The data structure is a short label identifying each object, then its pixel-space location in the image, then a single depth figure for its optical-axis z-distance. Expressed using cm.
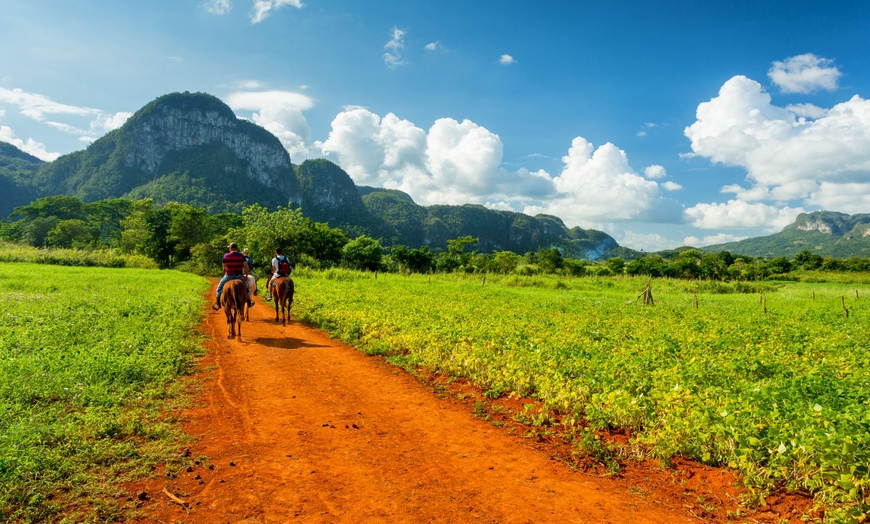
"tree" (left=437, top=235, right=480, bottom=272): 8092
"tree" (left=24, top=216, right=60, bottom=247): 8562
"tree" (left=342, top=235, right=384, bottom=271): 7744
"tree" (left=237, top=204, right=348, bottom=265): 4450
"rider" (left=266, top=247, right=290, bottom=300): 1645
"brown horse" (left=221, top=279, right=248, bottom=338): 1288
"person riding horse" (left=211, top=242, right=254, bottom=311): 1337
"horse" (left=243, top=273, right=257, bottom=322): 1591
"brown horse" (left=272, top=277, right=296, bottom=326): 1597
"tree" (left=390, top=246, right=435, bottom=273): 8512
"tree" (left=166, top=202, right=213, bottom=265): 6700
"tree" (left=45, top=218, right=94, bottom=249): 7969
